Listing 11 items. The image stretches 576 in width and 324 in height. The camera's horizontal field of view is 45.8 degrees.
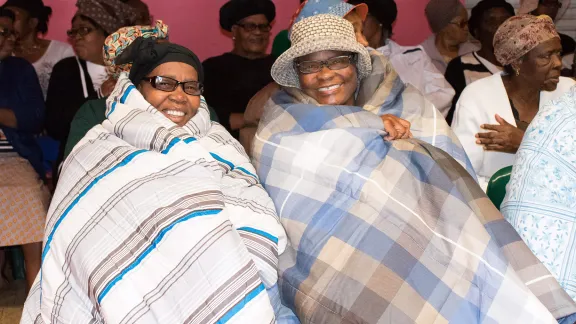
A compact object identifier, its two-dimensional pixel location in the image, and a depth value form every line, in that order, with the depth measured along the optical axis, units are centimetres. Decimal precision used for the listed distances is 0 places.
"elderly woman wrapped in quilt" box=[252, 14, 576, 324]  207
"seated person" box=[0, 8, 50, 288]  391
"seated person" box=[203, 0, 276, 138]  432
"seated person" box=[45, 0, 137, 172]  398
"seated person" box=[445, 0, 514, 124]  472
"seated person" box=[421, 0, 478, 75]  530
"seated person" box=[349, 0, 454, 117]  455
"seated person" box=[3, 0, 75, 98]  454
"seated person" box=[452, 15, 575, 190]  351
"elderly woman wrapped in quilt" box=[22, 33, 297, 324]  203
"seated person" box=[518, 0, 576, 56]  557
